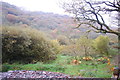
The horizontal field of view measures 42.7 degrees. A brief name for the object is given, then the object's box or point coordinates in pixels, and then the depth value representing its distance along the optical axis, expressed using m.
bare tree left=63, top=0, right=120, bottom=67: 3.65
